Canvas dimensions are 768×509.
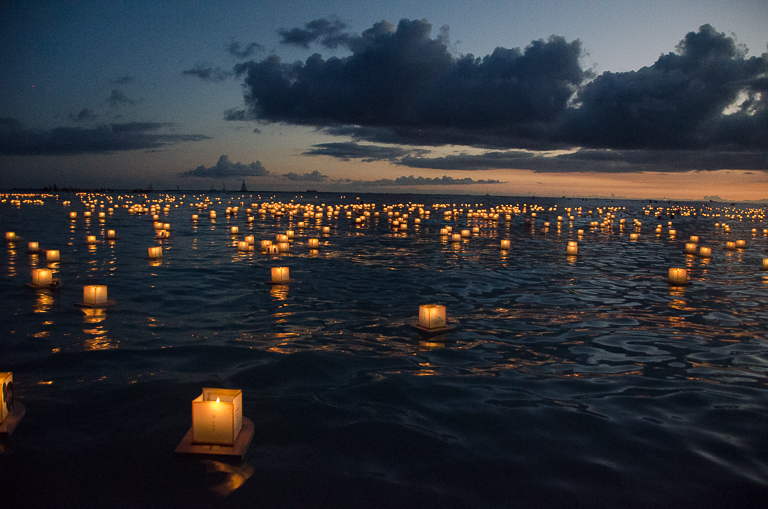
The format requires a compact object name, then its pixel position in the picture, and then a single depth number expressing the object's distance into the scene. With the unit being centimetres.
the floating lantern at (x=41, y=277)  1135
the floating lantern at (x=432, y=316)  843
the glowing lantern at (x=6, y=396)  484
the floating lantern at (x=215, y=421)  459
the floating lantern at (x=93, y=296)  983
